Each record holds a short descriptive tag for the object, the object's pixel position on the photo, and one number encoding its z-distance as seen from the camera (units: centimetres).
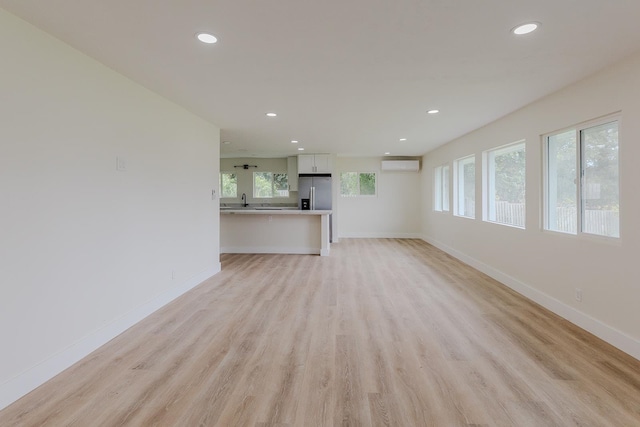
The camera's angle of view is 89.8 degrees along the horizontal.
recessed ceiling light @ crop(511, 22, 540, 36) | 209
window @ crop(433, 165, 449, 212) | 764
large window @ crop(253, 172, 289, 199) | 929
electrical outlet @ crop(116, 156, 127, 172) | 292
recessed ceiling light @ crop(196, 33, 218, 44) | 223
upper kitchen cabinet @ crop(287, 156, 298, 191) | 893
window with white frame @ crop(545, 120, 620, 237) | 286
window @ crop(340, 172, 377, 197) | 946
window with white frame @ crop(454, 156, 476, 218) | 594
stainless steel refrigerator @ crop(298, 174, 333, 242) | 843
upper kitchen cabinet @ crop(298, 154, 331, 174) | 841
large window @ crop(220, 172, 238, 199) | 935
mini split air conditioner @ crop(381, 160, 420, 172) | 909
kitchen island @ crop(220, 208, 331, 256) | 697
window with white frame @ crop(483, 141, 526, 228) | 437
